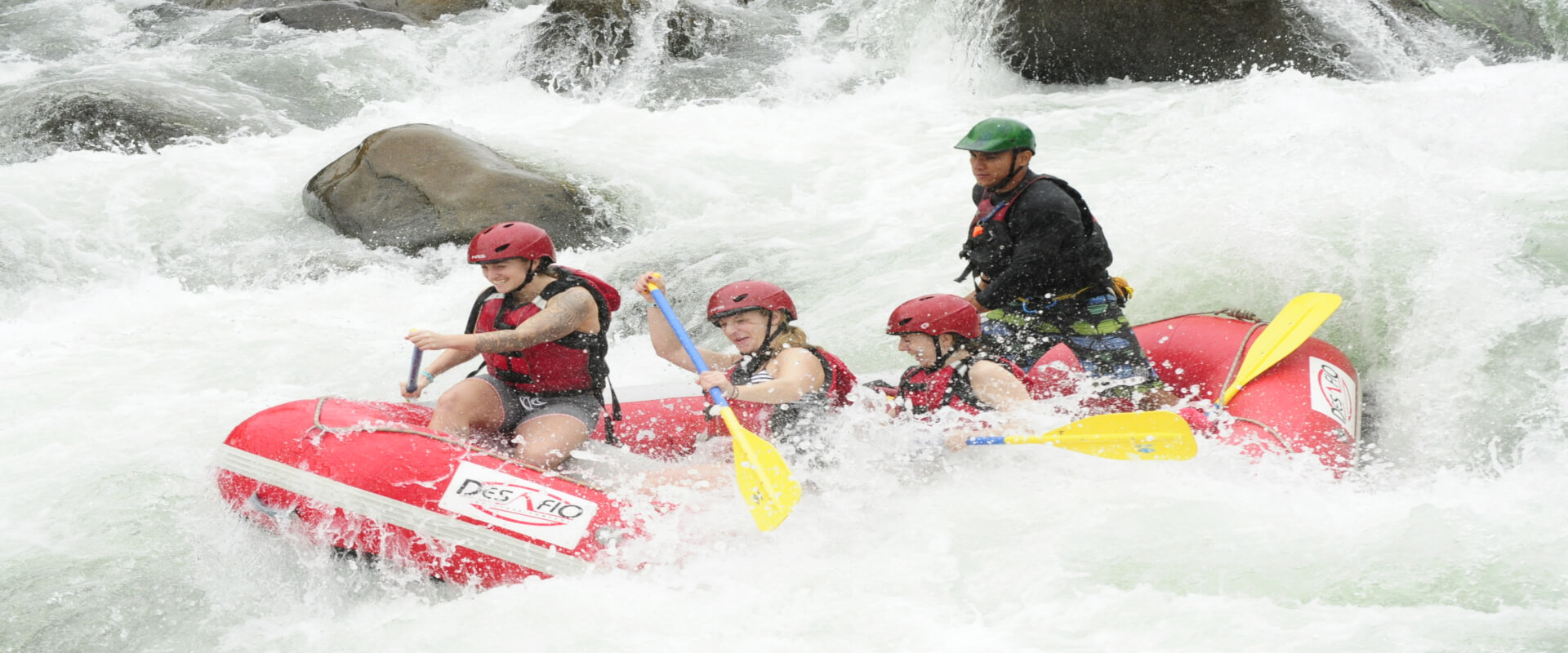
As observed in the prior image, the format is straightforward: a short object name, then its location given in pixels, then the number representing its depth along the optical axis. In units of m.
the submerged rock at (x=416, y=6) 28.39
